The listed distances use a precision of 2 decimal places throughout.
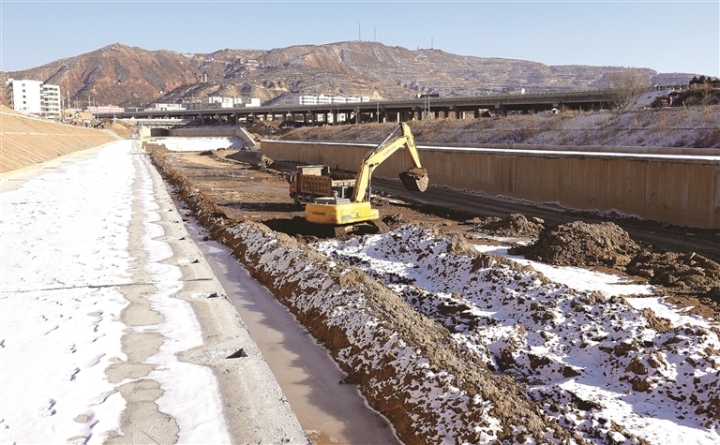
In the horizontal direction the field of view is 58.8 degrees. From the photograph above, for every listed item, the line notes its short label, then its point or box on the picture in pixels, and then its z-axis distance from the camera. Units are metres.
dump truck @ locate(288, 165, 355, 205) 22.77
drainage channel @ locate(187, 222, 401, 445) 8.60
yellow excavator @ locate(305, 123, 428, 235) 20.31
